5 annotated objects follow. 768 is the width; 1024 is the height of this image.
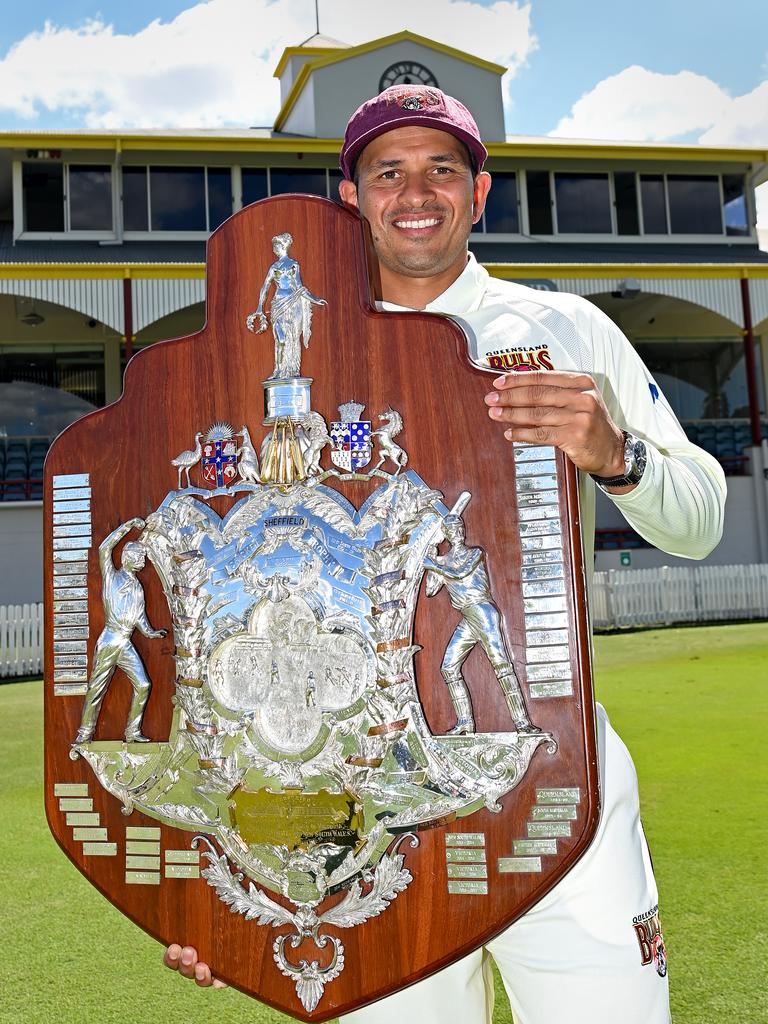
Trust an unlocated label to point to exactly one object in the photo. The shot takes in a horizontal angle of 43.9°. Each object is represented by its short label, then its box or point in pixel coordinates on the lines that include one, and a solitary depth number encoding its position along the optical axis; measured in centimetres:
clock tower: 1845
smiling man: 145
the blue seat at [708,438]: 1809
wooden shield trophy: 139
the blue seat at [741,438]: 1827
